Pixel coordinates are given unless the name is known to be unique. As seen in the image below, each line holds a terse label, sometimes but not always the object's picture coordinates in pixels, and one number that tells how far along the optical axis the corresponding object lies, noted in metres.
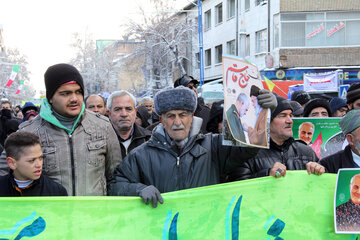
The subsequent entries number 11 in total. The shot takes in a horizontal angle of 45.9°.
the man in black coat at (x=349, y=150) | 3.02
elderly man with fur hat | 2.88
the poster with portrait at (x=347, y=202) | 2.85
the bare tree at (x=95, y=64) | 53.38
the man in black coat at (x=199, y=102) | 6.17
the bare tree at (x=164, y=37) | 32.09
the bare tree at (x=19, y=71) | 55.31
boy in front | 2.92
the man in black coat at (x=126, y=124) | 4.25
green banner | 2.74
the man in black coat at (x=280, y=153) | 3.17
